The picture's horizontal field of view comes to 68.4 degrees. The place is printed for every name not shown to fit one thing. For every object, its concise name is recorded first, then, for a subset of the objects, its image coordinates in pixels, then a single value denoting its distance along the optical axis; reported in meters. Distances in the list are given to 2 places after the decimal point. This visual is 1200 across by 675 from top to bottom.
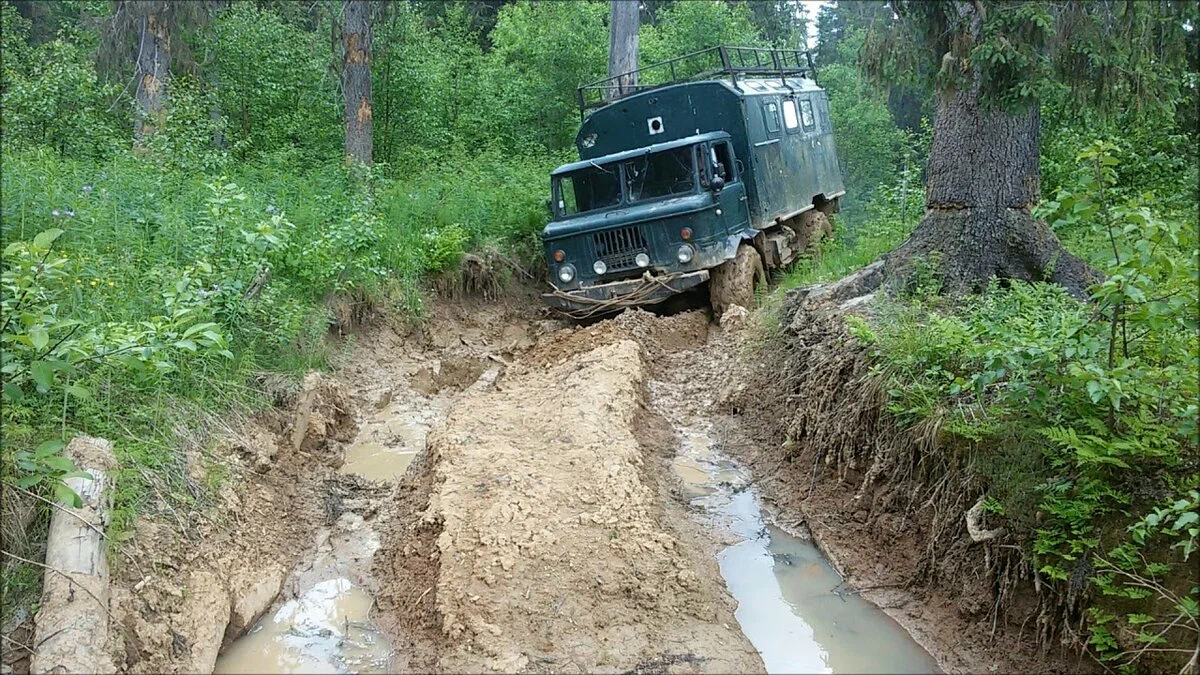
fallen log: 3.85
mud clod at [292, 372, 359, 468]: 7.25
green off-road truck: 10.59
